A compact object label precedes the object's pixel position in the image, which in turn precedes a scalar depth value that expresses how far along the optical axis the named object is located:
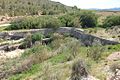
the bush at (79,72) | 6.04
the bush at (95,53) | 8.27
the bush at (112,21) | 18.24
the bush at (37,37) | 16.29
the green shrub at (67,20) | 19.46
